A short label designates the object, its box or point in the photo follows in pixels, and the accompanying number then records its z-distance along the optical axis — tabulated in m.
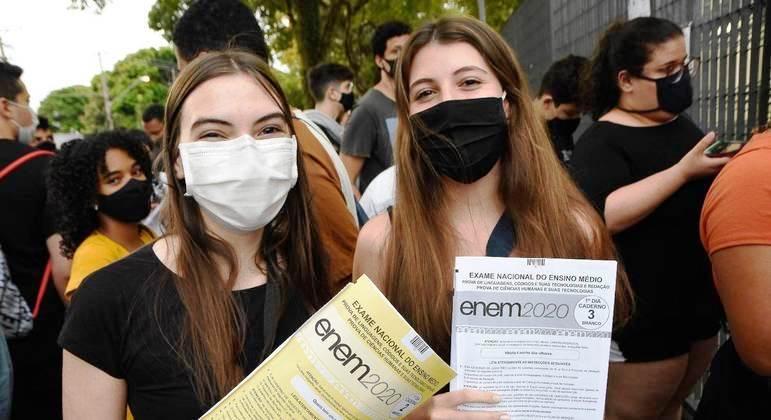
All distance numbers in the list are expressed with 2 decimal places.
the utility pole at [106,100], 38.56
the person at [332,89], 4.99
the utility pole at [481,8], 5.76
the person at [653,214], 2.36
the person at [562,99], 3.72
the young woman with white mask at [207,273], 1.40
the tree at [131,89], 55.84
